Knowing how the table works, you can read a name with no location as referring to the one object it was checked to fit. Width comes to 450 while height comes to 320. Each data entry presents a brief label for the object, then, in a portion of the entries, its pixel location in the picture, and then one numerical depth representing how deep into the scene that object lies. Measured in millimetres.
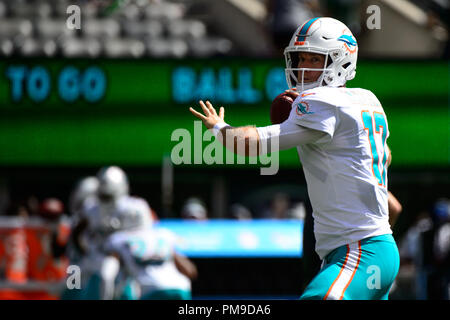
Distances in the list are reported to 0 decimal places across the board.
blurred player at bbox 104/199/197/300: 16000
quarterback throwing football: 8086
